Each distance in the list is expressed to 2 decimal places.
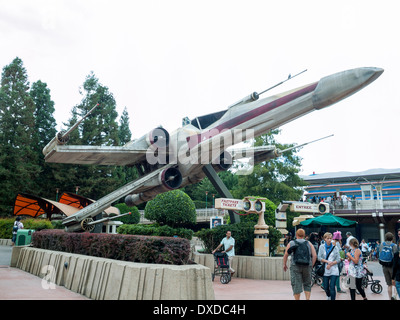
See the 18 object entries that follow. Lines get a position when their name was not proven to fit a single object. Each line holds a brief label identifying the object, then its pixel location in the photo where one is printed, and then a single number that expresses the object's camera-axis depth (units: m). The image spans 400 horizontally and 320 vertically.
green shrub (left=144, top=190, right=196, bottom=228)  15.86
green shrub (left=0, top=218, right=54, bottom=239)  21.00
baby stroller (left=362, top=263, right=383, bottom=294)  9.12
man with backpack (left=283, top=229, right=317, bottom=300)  6.44
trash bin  13.99
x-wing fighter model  9.67
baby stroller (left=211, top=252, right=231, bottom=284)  10.11
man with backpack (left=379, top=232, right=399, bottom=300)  7.42
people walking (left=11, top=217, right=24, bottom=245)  15.72
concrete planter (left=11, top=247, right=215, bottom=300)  5.45
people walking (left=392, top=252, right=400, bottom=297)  6.48
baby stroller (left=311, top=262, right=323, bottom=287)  10.10
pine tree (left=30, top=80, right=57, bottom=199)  36.12
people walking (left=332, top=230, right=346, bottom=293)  9.12
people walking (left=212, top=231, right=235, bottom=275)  10.88
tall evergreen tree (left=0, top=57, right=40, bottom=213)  30.47
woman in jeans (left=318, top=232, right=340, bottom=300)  7.02
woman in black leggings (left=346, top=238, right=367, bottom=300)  7.35
